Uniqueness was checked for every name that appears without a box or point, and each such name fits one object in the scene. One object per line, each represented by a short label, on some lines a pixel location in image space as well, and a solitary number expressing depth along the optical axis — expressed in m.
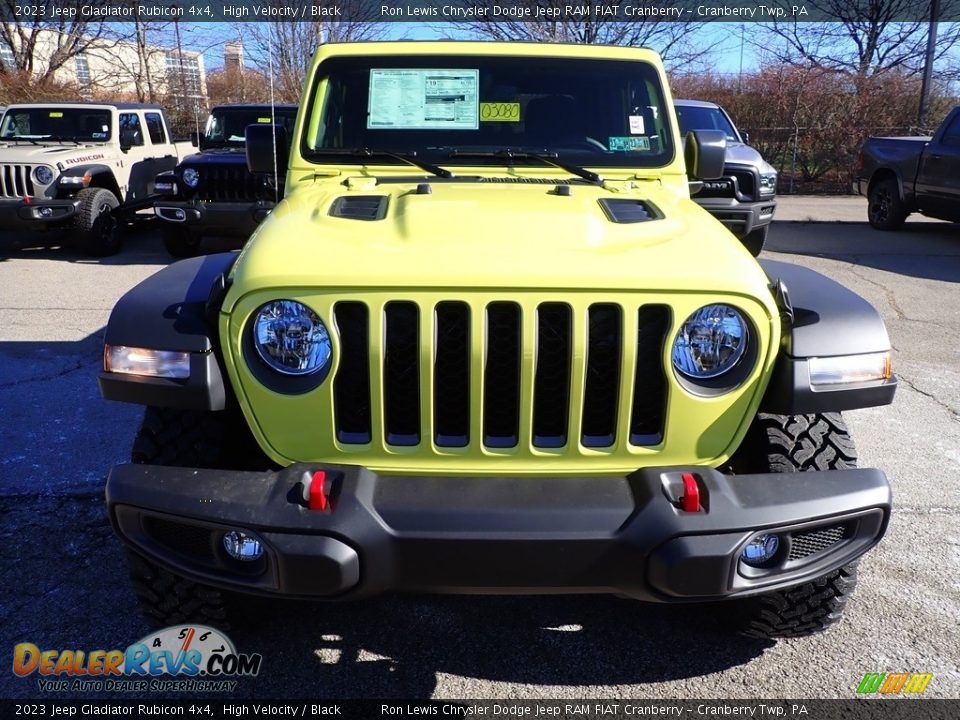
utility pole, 16.36
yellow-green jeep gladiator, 1.89
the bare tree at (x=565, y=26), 19.22
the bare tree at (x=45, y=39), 20.28
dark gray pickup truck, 10.05
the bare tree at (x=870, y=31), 21.19
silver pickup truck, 8.46
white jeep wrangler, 8.66
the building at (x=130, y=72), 20.23
